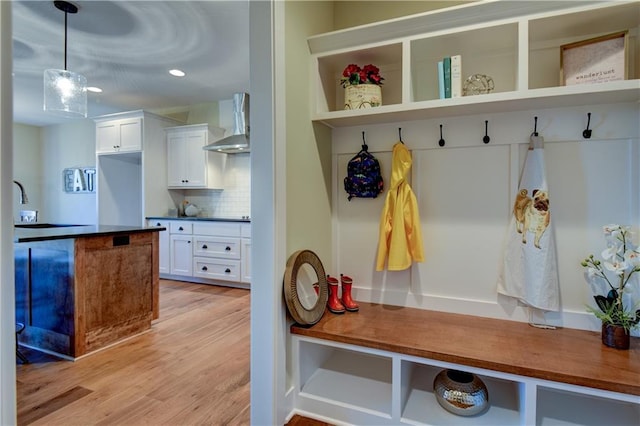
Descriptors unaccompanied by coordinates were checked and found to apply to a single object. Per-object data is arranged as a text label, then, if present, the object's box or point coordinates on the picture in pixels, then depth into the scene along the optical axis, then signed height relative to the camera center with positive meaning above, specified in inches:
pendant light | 103.3 +37.5
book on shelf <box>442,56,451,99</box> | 62.4 +25.1
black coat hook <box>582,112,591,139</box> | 62.2 +14.4
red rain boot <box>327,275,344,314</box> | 71.9 -20.6
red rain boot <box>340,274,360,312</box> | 73.7 -20.1
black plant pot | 54.9 -22.0
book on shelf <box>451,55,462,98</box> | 61.8 +24.9
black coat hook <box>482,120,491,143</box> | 69.2 +15.6
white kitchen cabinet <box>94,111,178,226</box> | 180.5 +26.9
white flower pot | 70.0 +23.9
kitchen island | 90.6 -23.5
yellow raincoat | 70.9 -3.4
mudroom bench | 49.5 -25.4
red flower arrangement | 70.1 +28.4
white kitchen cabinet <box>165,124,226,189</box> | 179.9 +27.4
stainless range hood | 158.7 +39.6
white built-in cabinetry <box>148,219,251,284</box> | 162.9 -22.5
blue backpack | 77.4 +7.5
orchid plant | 55.5 -12.6
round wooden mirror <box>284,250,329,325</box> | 60.6 -16.1
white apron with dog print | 63.5 -6.7
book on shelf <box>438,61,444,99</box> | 63.1 +25.2
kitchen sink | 169.8 -9.3
